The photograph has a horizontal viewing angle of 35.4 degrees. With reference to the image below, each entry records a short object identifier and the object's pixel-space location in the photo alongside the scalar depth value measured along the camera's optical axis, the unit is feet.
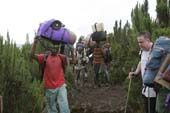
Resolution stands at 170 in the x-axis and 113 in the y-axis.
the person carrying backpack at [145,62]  14.34
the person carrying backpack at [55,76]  15.03
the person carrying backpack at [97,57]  28.85
